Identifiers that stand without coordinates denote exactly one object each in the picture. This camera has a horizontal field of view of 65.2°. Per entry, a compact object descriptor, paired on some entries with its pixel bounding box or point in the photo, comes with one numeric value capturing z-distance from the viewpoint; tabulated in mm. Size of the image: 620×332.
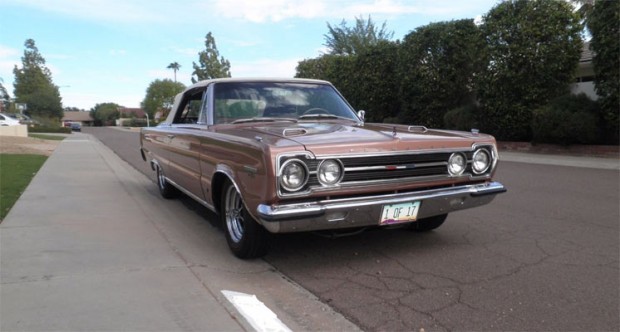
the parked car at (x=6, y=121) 31166
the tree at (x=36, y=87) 69875
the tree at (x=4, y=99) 64000
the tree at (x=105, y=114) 118812
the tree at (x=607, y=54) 13047
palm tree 111281
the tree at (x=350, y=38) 39781
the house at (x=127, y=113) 110962
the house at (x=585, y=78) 15955
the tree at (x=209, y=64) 63469
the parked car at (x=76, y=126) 60906
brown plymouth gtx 3656
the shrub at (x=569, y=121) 13992
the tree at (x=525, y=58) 15164
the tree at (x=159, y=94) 96250
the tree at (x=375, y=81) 23031
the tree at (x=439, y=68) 18781
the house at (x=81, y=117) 138950
